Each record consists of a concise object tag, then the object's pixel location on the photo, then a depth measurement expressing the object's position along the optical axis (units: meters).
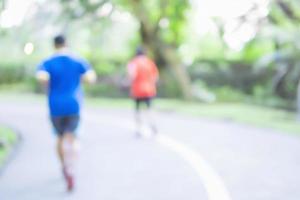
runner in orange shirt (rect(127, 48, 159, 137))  14.02
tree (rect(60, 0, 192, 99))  25.75
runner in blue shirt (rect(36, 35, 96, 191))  8.78
